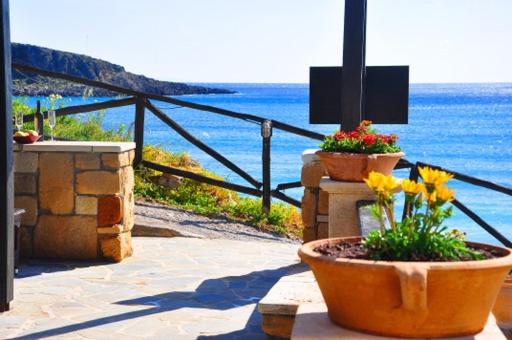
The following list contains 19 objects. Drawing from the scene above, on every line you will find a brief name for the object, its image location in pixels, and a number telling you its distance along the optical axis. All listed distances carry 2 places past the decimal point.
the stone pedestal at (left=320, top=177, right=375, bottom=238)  5.14
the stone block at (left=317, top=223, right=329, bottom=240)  6.59
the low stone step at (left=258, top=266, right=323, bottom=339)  4.43
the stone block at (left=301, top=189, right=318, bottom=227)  6.66
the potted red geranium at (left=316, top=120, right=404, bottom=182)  5.04
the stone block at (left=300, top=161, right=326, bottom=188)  6.59
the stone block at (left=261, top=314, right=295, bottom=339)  4.48
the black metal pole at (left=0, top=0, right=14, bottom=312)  5.15
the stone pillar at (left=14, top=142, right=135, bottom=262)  7.00
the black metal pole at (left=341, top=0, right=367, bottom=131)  5.68
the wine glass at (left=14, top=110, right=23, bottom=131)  7.14
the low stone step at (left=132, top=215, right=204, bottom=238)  8.27
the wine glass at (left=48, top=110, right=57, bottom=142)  7.17
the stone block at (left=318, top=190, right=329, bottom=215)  6.57
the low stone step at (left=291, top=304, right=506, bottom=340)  2.79
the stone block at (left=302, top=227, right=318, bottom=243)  6.68
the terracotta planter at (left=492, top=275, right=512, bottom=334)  3.89
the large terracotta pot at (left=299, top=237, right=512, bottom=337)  2.67
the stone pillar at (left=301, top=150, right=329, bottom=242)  6.59
